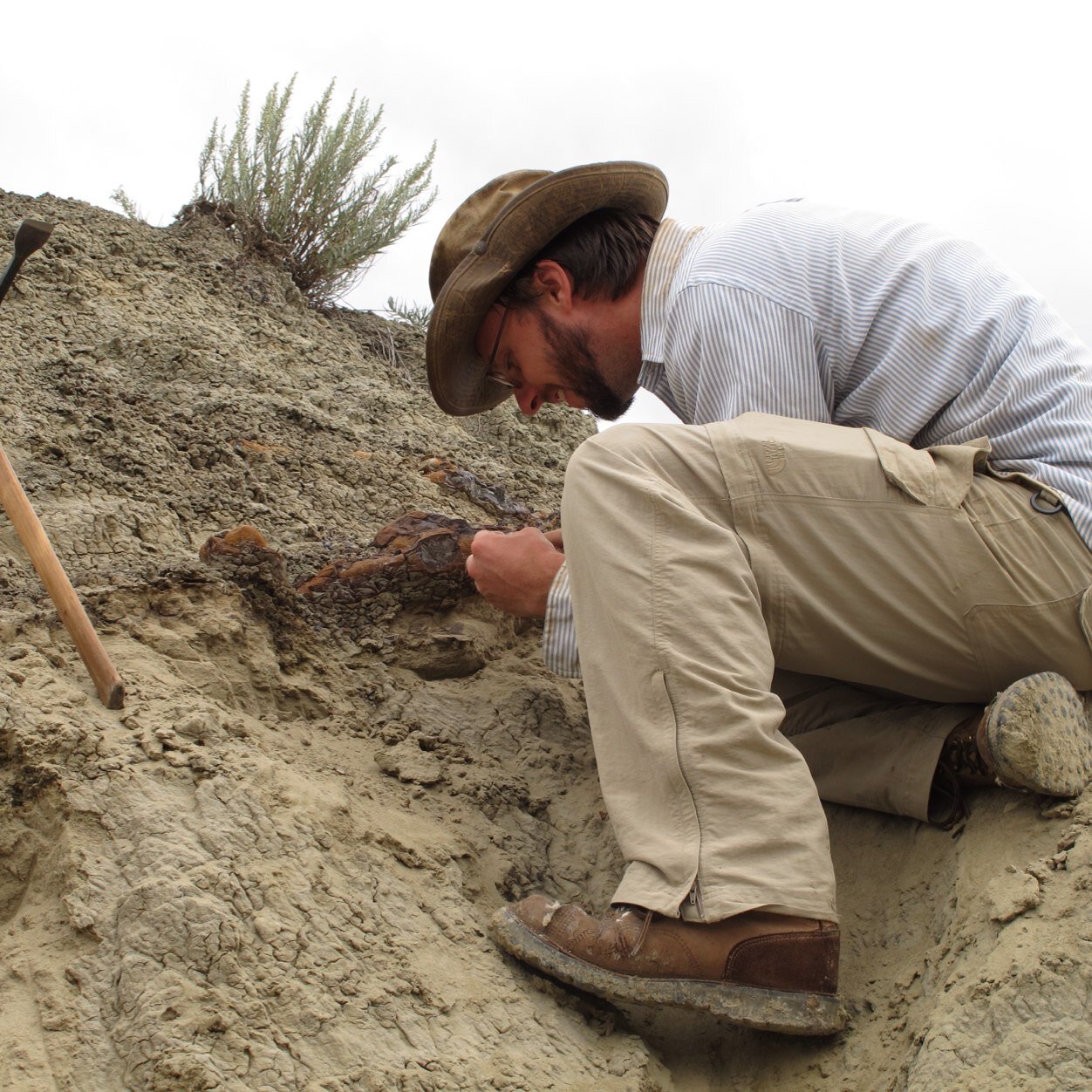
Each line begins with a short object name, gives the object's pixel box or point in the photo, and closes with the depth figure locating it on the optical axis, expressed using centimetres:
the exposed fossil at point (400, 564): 272
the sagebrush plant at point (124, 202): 538
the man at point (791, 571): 179
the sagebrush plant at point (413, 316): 546
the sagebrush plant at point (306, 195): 534
